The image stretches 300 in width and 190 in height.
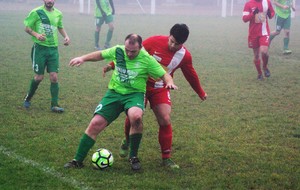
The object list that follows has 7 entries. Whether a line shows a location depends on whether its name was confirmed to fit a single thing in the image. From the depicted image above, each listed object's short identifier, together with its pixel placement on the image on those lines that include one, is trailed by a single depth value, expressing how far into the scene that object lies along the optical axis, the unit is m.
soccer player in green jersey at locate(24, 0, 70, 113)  14.55
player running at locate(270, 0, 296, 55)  26.82
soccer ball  9.78
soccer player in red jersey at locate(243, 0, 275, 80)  19.79
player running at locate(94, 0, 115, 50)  28.16
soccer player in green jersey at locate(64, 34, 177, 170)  9.72
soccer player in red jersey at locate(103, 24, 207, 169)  10.20
